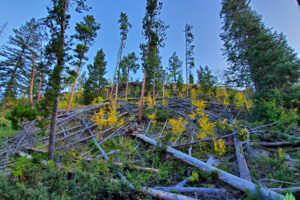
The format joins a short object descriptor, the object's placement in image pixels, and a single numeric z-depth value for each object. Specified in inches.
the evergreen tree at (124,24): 578.4
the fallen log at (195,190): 113.9
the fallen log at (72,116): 309.9
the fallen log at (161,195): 104.6
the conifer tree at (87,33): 418.0
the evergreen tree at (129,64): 778.8
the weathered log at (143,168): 151.3
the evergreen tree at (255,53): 301.7
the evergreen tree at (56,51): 168.7
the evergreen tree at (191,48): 733.1
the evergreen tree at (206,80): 794.2
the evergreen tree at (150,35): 378.9
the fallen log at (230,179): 93.1
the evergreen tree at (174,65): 1027.9
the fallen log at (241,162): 131.3
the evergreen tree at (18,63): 540.7
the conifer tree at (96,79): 698.2
